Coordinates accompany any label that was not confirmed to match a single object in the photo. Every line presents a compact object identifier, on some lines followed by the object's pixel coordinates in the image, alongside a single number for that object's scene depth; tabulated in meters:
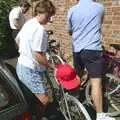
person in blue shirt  2.21
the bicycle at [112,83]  2.33
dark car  1.32
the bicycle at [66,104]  2.03
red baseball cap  1.93
